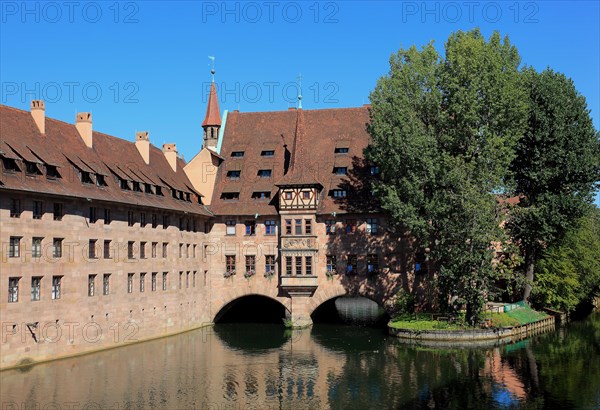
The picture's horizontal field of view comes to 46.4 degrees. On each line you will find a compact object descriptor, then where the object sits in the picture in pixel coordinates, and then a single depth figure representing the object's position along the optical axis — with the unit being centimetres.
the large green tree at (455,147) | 5009
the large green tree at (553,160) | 5581
